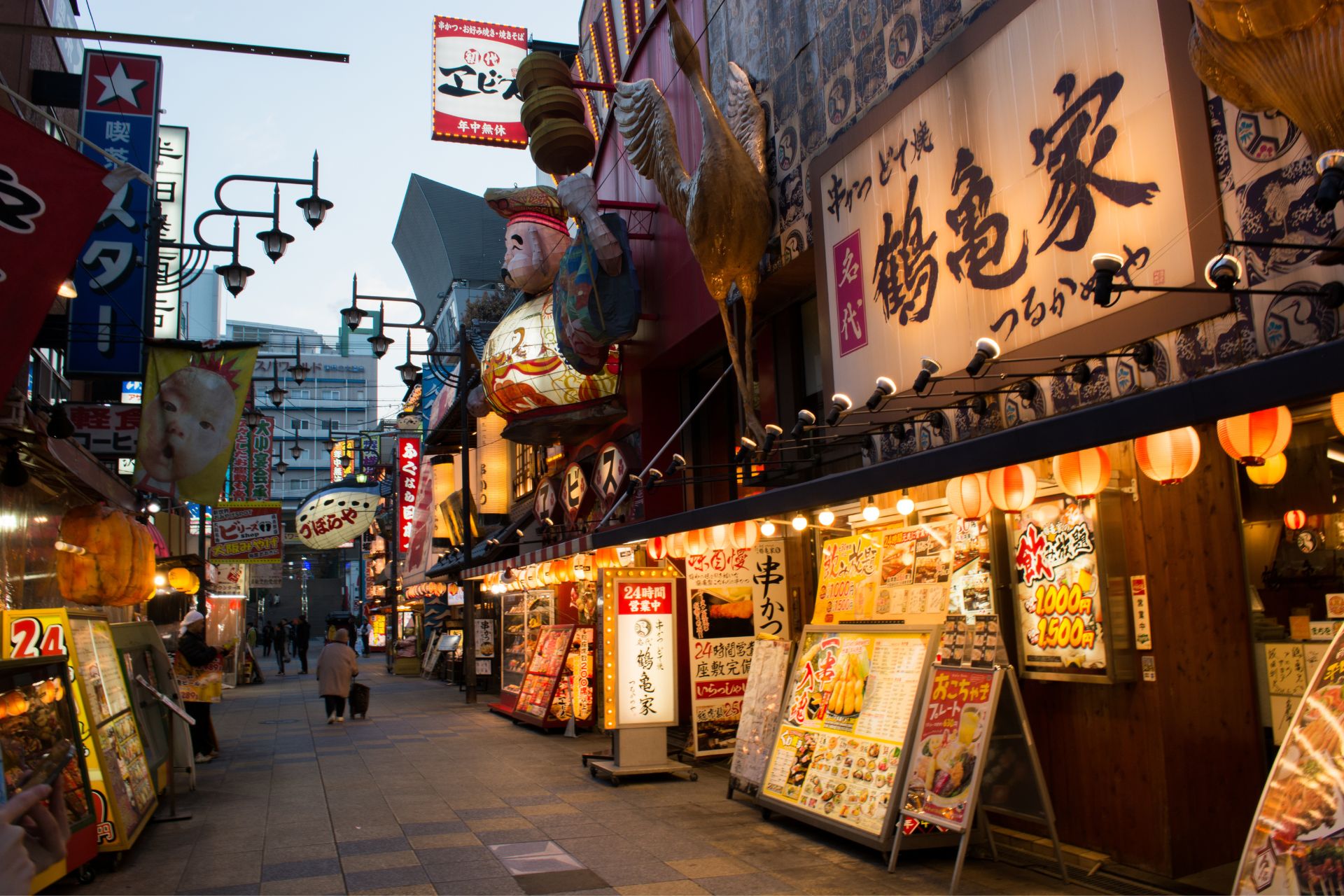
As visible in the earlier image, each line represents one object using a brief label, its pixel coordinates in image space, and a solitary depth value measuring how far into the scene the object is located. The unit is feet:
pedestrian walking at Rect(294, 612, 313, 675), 129.39
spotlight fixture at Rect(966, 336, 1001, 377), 23.68
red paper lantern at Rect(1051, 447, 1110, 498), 22.20
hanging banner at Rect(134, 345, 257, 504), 42.14
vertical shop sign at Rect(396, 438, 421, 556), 128.98
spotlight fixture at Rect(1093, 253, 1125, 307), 18.10
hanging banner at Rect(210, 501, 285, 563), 94.84
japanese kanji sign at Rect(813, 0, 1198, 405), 22.06
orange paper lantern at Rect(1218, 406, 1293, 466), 17.54
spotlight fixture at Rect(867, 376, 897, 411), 27.71
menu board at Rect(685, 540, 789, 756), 42.50
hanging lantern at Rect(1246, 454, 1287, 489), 23.84
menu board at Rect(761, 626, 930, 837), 26.91
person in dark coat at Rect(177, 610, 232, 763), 46.88
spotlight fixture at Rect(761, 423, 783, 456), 34.24
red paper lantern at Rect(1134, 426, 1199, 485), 19.24
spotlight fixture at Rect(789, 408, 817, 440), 30.14
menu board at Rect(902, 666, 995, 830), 23.98
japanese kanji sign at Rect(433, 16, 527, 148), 76.59
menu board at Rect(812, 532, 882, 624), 31.32
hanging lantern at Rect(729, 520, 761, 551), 36.96
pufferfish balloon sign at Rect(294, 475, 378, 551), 98.32
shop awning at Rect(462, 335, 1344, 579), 13.08
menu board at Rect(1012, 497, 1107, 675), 25.17
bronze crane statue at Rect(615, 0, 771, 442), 38.55
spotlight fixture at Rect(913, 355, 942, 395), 24.57
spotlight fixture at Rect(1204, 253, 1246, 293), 16.37
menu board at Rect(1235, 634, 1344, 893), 12.71
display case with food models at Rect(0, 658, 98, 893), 21.13
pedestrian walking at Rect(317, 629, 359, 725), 65.67
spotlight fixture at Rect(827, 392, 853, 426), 30.04
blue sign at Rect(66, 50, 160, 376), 43.55
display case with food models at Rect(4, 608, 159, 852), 27.09
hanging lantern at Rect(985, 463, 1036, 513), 24.31
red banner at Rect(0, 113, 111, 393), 22.59
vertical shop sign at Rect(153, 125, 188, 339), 57.82
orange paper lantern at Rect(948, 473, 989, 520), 25.38
